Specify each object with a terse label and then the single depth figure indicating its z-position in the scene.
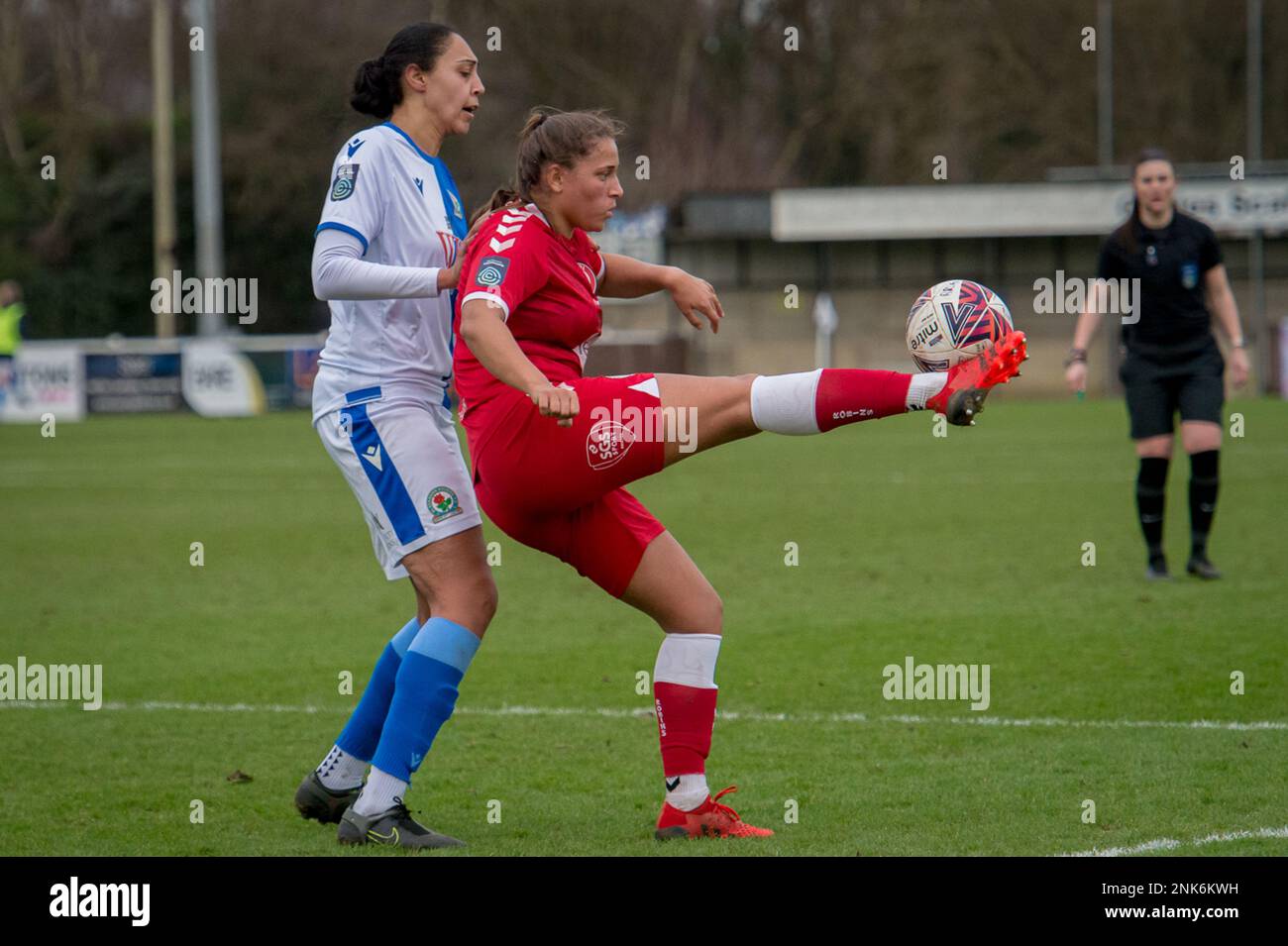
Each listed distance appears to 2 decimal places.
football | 9.37
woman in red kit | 9.04
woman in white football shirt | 9.91
